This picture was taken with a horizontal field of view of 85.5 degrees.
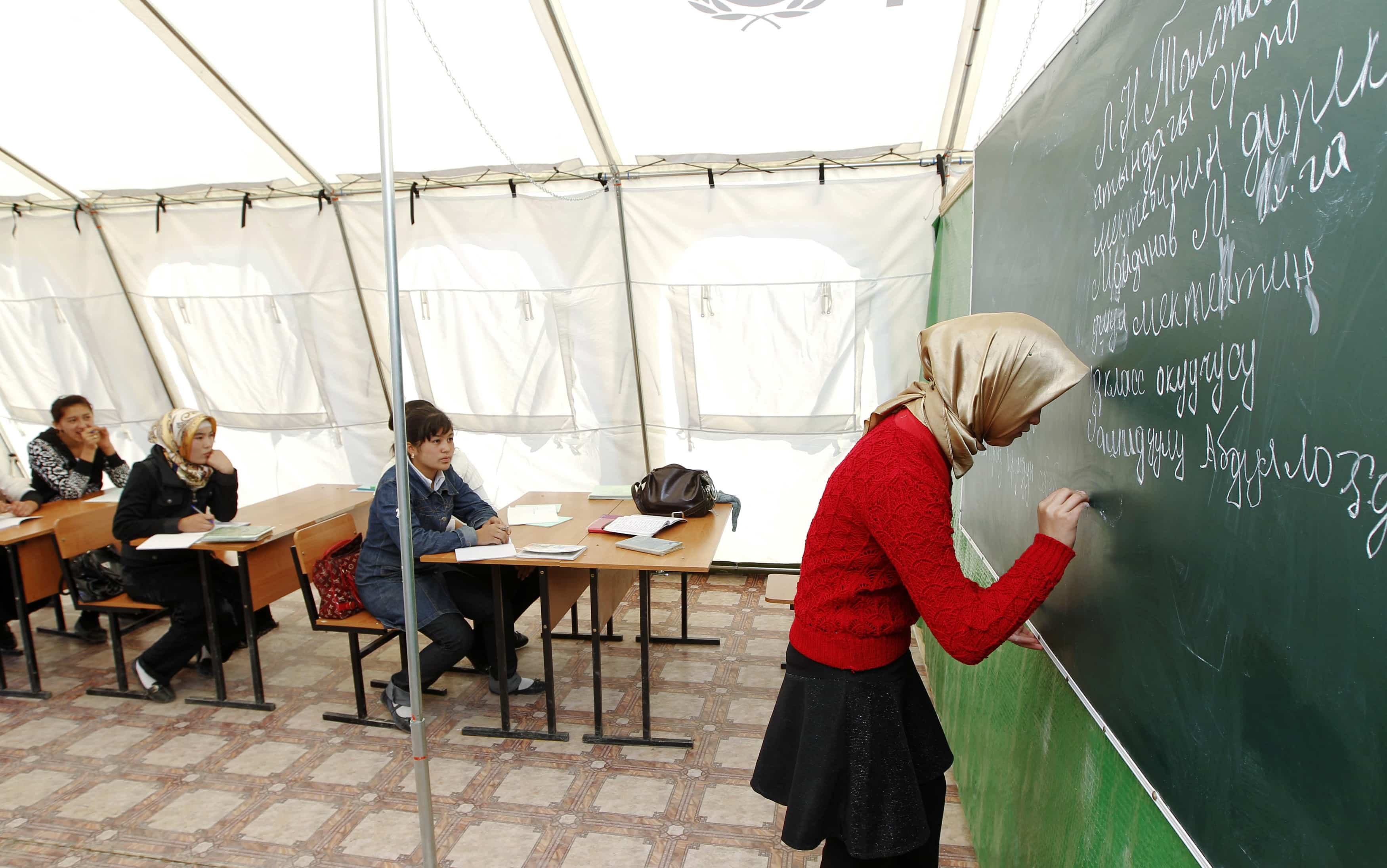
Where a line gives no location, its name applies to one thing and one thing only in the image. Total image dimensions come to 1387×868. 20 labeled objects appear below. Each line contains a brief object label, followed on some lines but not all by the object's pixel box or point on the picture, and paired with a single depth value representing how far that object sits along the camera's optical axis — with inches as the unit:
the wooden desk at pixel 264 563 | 130.1
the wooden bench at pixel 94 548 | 130.8
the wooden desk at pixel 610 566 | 110.4
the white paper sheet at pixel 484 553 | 114.0
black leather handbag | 135.6
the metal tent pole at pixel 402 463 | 51.8
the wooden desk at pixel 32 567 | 133.0
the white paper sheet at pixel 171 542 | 124.0
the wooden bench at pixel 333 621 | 121.6
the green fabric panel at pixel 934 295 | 155.4
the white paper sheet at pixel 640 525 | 125.4
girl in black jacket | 131.2
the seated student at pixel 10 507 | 143.8
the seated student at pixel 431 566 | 119.3
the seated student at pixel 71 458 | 154.9
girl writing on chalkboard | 46.4
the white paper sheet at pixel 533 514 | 137.0
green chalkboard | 27.0
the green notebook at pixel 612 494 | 155.2
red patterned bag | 122.8
